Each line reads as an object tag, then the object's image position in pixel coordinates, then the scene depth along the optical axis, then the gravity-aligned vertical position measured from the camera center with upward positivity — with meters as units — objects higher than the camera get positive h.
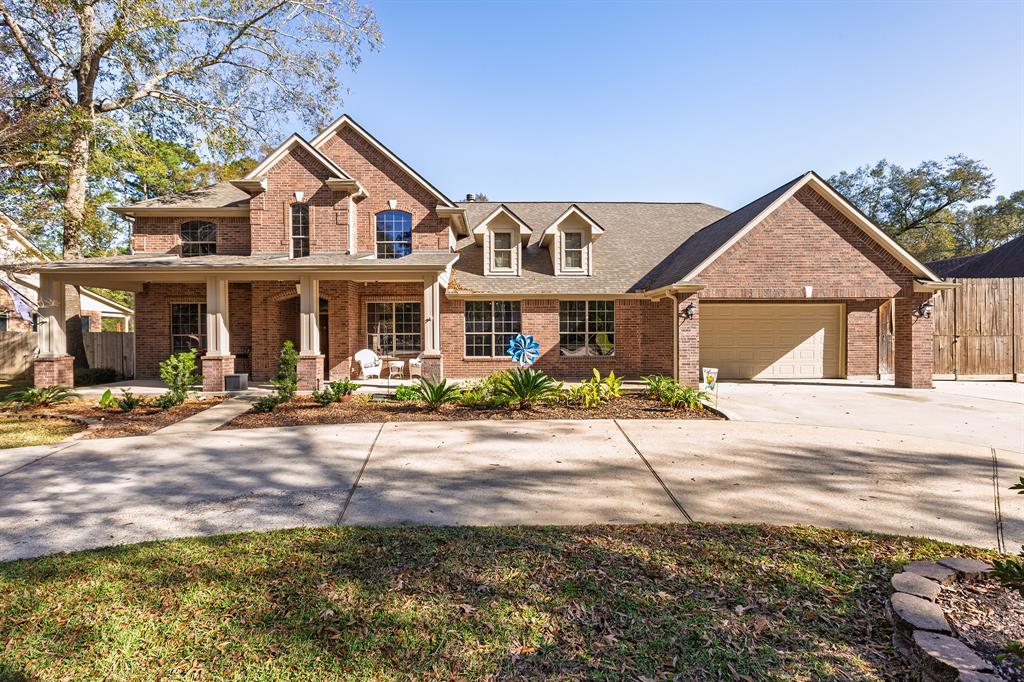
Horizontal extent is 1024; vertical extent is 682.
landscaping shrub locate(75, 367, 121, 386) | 14.97 -1.06
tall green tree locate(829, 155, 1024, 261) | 33.00 +9.58
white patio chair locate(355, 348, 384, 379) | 13.55 -0.63
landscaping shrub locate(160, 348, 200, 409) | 10.41 -0.79
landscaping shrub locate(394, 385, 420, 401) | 11.16 -1.30
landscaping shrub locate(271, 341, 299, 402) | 10.48 -0.76
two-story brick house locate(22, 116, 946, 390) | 13.35 +1.76
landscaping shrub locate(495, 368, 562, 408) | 10.17 -1.11
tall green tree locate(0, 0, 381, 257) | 15.24 +10.55
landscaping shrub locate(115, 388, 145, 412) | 10.13 -1.28
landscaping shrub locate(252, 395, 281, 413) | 10.05 -1.36
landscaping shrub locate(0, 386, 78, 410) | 10.75 -1.25
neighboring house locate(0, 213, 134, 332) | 14.88 +2.18
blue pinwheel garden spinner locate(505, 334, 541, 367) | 11.02 -0.27
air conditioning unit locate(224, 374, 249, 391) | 13.12 -1.14
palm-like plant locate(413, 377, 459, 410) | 10.25 -1.20
